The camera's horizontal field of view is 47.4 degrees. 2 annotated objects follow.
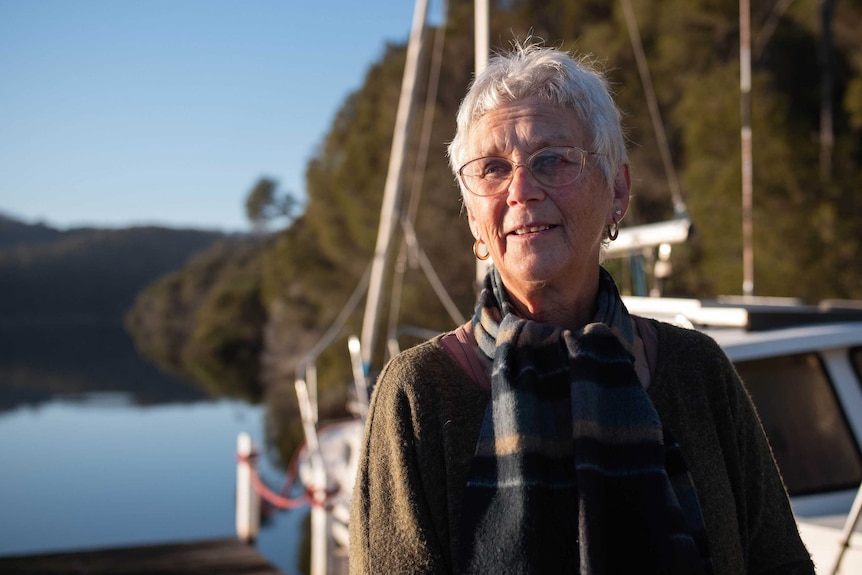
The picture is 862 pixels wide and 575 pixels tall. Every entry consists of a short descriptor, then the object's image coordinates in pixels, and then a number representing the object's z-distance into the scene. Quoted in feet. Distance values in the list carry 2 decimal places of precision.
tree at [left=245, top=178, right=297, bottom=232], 188.72
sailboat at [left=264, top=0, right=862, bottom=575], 14.90
